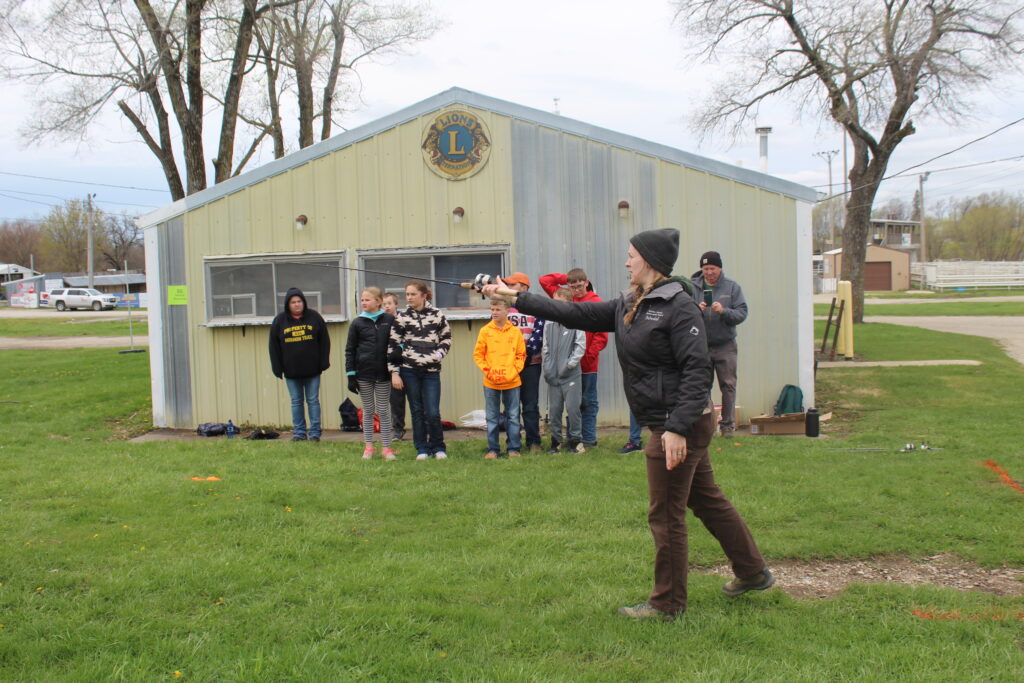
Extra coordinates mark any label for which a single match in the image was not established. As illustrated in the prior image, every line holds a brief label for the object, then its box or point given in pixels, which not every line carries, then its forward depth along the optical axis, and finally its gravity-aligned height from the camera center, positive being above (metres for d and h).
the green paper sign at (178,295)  10.27 +0.29
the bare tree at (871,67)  17.58 +5.06
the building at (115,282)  66.19 +3.13
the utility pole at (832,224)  76.86 +7.28
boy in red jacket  8.00 -0.59
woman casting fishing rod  3.65 -0.45
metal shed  9.53 +0.90
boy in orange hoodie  7.70 -0.54
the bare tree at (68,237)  74.62 +7.80
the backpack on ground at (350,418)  9.84 -1.24
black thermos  8.68 -1.30
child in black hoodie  8.92 -0.38
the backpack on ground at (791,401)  9.39 -1.15
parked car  50.31 +1.33
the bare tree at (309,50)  20.61 +6.89
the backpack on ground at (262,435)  9.36 -1.35
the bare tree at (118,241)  78.06 +7.65
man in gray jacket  8.01 -0.11
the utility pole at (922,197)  56.59 +6.68
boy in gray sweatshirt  7.87 -0.67
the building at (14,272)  80.75 +5.01
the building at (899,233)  74.94 +6.12
